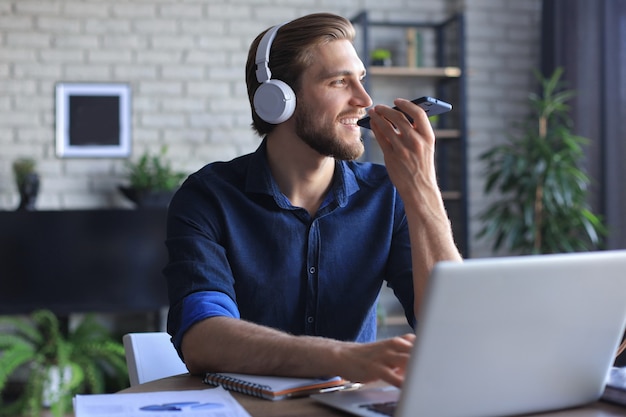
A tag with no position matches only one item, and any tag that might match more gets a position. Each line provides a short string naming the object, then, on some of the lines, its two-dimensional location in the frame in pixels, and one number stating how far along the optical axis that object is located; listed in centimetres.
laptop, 88
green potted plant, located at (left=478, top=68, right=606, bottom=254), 416
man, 155
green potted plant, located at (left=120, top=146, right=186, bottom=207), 436
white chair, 155
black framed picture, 453
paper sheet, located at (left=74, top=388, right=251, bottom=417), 102
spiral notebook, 113
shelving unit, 478
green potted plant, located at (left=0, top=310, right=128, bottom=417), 398
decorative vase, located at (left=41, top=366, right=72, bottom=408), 392
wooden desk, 104
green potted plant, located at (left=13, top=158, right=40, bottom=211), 428
